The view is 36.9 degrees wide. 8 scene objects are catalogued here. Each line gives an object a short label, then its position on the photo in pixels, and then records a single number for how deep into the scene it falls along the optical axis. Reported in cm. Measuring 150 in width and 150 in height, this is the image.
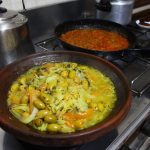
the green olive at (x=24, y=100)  64
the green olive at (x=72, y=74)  75
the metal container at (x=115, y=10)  126
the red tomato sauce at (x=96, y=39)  109
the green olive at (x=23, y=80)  72
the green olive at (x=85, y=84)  71
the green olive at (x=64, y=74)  75
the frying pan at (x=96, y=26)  113
